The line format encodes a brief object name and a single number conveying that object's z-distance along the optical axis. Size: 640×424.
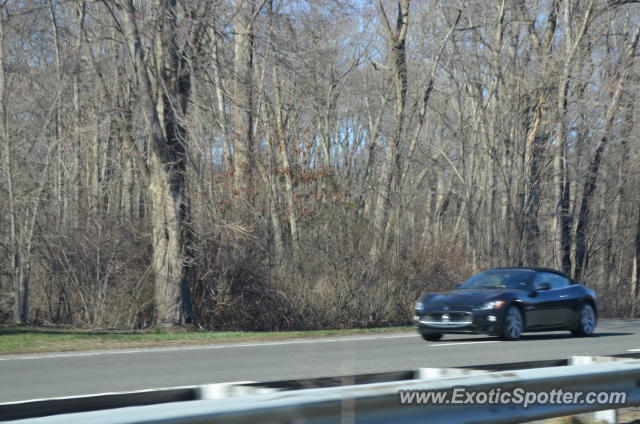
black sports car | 29.94
